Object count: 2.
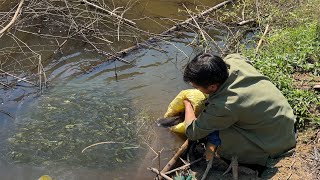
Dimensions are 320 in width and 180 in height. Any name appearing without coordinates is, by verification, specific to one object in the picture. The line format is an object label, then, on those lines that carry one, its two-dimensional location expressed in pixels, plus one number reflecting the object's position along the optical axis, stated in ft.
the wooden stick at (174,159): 11.86
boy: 10.09
